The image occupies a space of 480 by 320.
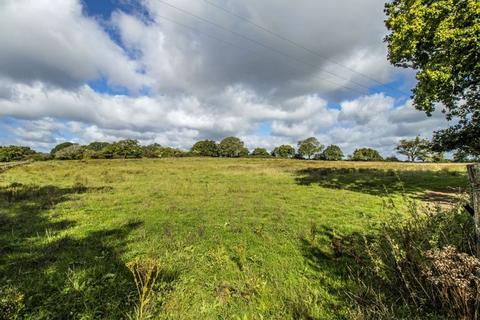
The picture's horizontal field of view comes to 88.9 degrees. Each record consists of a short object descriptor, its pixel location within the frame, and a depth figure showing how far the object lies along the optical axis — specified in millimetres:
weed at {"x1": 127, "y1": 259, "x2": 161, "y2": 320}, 3982
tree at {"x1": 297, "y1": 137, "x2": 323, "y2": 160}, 120562
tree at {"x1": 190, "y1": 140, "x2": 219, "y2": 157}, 116562
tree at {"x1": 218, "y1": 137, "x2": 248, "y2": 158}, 118938
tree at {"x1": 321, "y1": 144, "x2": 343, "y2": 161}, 118312
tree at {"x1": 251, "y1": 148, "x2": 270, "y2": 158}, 116662
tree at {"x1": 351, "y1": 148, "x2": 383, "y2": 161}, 117000
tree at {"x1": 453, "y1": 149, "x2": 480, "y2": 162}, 15616
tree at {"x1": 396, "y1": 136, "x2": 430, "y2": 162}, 91750
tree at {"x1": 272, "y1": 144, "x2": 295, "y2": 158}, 122938
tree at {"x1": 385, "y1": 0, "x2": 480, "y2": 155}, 11719
